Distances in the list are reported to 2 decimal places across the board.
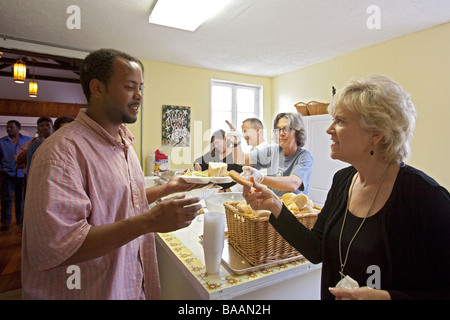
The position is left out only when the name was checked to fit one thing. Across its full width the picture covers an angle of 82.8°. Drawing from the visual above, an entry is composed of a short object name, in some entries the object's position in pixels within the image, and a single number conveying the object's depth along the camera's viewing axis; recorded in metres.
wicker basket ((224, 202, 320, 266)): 1.09
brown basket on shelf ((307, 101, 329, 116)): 3.90
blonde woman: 0.78
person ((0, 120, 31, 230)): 4.21
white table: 0.97
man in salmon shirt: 0.78
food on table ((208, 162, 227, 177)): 1.51
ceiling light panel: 2.45
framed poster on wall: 4.39
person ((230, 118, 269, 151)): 2.82
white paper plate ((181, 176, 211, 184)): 1.25
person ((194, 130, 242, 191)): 3.13
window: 5.03
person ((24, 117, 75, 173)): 2.69
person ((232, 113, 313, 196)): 1.74
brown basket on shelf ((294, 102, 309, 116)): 4.12
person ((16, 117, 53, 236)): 3.29
